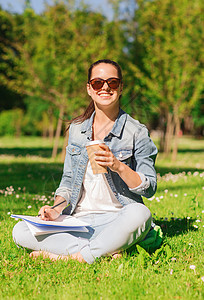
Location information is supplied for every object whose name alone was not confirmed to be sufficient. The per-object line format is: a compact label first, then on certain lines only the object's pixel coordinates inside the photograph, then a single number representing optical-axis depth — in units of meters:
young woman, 3.19
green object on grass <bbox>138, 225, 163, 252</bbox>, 3.42
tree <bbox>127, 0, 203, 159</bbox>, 15.36
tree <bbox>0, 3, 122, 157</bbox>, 14.54
